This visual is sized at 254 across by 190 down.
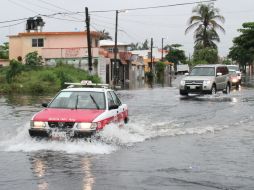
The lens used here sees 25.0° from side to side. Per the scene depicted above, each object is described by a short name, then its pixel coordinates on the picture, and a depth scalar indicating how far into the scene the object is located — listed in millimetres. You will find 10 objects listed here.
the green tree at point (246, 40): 86369
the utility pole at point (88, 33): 45281
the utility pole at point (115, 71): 58878
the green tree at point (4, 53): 75288
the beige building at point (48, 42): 58203
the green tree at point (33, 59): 51856
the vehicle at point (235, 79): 46594
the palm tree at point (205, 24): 80562
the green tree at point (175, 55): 144500
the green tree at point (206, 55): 85000
